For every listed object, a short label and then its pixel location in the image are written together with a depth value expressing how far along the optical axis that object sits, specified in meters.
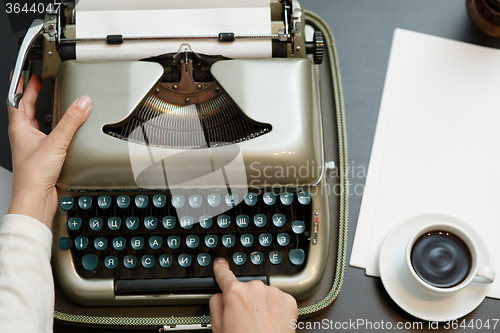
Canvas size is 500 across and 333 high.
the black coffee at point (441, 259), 1.12
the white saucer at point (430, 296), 1.14
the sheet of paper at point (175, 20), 1.12
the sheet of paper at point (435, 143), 1.19
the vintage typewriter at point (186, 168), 1.10
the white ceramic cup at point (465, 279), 1.10
